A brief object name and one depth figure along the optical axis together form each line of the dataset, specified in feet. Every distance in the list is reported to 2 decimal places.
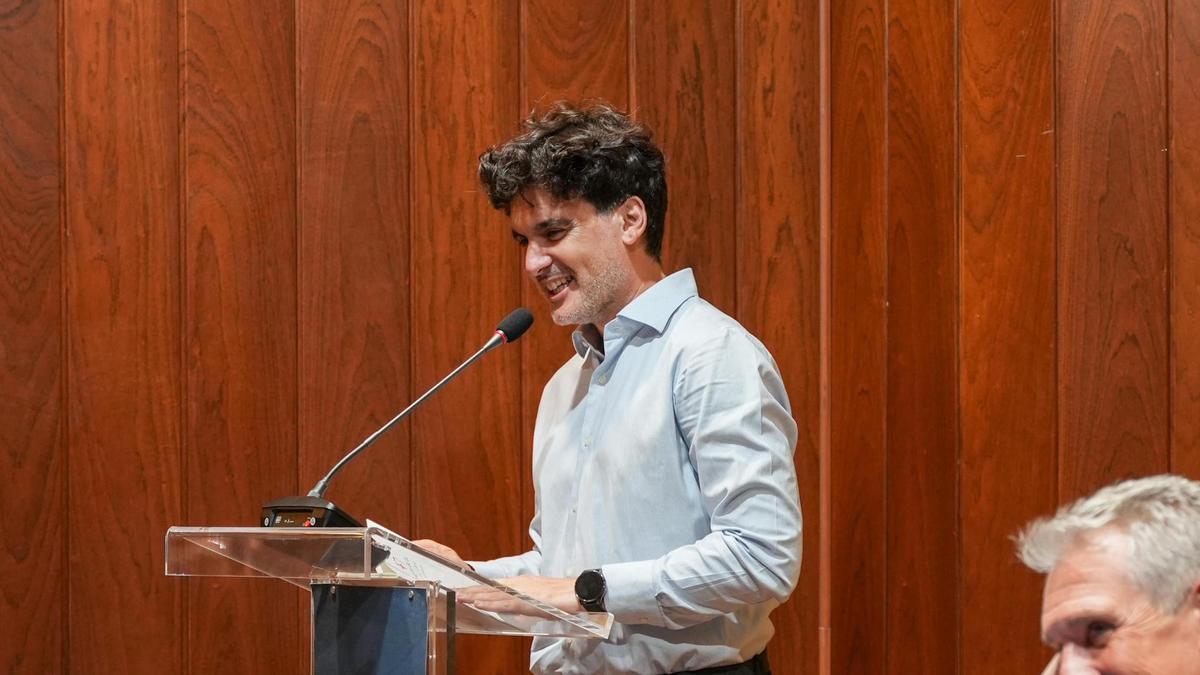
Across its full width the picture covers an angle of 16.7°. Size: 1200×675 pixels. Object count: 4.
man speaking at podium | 16.54
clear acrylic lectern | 15.52
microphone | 15.96
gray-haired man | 14.42
